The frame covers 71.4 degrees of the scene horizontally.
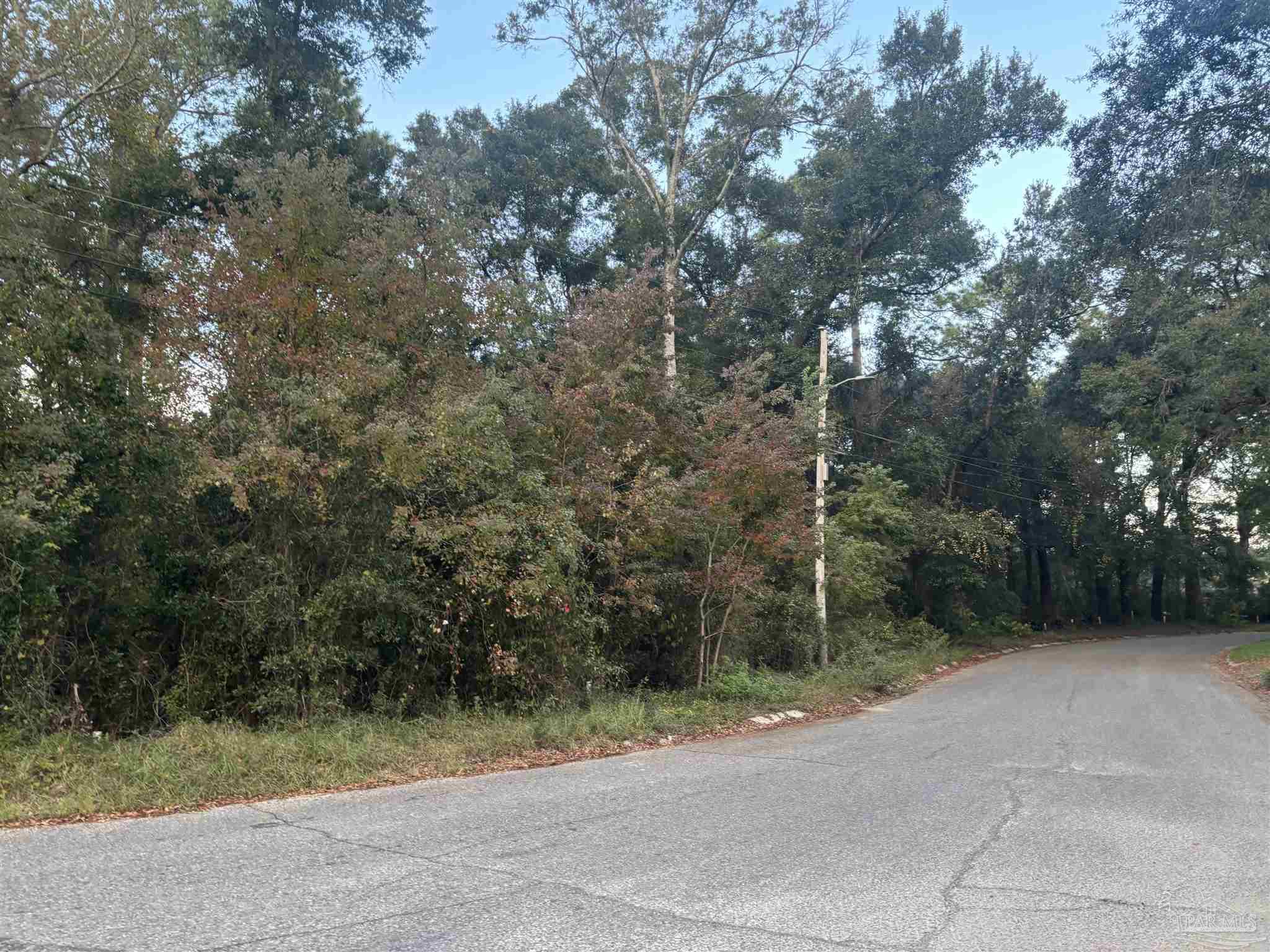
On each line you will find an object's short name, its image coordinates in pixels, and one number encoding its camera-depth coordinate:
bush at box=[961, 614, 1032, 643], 34.03
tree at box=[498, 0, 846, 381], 24.78
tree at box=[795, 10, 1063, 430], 28.61
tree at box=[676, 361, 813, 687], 14.66
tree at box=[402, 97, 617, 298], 29.06
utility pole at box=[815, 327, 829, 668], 17.28
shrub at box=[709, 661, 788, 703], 14.23
